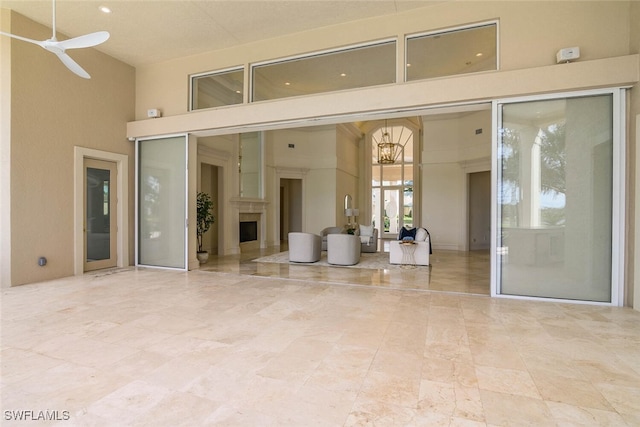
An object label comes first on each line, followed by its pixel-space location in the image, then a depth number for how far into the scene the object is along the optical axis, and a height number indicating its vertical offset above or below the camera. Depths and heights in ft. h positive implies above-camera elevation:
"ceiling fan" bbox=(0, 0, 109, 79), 10.61 +5.62
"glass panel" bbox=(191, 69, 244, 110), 20.07 +7.83
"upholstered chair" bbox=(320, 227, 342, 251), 31.73 -2.30
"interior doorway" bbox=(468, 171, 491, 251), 35.06 -0.03
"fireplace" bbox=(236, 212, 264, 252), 33.22 -2.30
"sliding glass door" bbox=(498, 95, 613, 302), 13.57 +0.52
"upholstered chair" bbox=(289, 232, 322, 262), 25.18 -2.98
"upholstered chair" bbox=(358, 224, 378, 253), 30.60 -2.80
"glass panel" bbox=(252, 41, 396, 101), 16.96 +7.76
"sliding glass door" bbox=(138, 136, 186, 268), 21.44 +0.48
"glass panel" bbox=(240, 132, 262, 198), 33.88 +4.82
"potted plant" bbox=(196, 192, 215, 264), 25.38 -0.83
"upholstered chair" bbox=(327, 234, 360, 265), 23.71 -2.95
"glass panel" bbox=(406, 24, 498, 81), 15.28 +7.81
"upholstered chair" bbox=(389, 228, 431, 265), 23.54 -2.92
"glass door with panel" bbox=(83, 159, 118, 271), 20.59 -0.41
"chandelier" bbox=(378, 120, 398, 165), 38.22 +6.84
